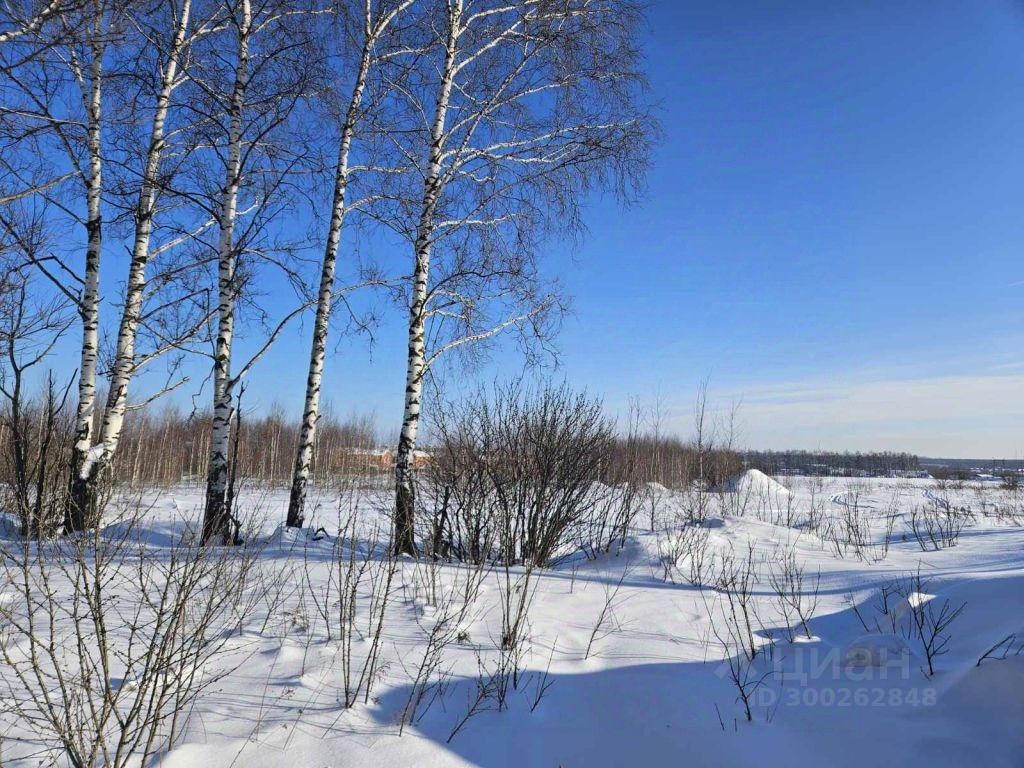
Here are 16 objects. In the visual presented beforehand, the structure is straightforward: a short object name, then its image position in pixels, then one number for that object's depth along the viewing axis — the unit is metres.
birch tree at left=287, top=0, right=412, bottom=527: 7.27
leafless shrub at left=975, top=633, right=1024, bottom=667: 2.76
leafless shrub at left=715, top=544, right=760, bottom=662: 3.74
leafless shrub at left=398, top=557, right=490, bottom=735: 2.93
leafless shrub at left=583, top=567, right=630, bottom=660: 3.93
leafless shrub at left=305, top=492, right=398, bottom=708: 2.96
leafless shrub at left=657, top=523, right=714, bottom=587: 5.84
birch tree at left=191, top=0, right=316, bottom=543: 6.70
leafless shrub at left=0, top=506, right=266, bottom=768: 2.04
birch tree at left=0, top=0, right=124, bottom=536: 6.83
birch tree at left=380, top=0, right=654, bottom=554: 7.18
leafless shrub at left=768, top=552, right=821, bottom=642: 4.28
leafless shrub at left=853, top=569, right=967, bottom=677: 3.39
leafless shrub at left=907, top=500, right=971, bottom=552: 8.52
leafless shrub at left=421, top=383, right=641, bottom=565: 5.95
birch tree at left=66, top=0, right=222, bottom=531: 6.95
